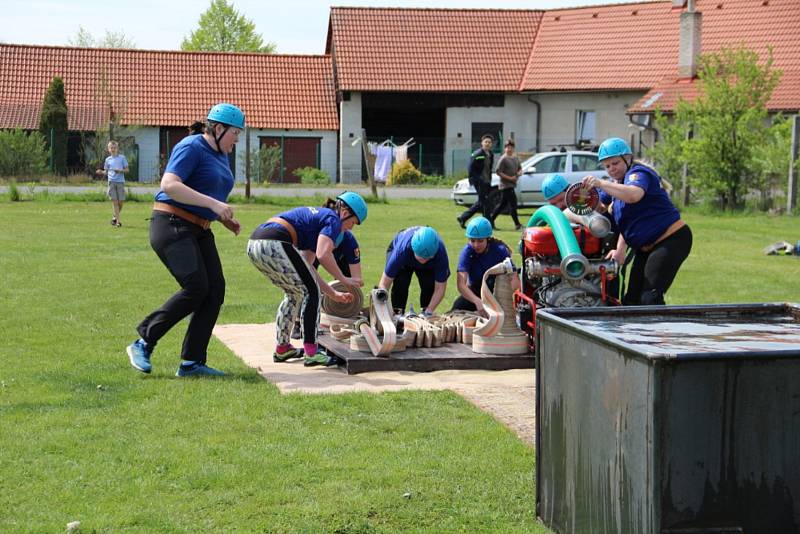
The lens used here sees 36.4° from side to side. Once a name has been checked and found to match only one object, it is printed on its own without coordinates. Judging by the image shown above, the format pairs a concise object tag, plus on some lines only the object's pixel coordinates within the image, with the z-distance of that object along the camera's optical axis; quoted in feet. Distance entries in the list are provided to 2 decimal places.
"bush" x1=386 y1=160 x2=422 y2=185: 150.10
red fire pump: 28.96
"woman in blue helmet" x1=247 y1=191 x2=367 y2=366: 29.78
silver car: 100.27
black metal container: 13.25
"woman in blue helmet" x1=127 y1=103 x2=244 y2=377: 27.71
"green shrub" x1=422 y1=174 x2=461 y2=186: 151.12
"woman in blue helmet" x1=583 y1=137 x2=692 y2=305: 29.45
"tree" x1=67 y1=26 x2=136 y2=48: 250.16
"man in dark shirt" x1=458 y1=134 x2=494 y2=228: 76.74
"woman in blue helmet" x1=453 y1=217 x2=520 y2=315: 33.65
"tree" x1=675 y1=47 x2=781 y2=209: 94.38
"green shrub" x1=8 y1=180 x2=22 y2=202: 99.53
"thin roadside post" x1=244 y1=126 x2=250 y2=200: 101.91
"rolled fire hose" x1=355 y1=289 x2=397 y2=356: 30.63
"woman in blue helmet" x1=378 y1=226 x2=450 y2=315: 33.42
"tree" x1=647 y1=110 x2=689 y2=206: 101.40
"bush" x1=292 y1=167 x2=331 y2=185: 149.69
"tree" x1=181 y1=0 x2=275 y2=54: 262.06
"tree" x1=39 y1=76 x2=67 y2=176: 140.87
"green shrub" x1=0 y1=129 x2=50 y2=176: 126.11
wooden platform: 30.19
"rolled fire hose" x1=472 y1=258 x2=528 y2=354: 31.24
